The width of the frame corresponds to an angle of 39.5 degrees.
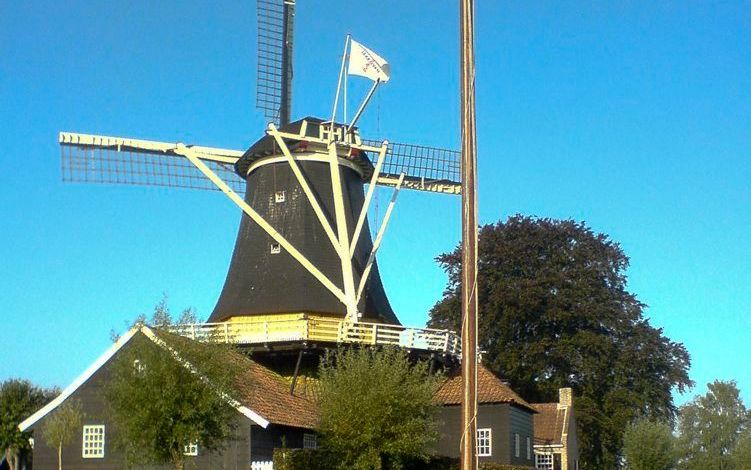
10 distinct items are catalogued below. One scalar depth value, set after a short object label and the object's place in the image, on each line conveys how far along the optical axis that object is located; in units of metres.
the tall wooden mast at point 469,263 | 15.64
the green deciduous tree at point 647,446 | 49.06
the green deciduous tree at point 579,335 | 51.91
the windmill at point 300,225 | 37.91
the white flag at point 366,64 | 38.22
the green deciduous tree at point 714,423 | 71.62
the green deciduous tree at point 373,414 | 29.73
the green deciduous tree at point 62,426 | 31.83
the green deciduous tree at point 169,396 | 26.20
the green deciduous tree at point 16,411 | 40.28
